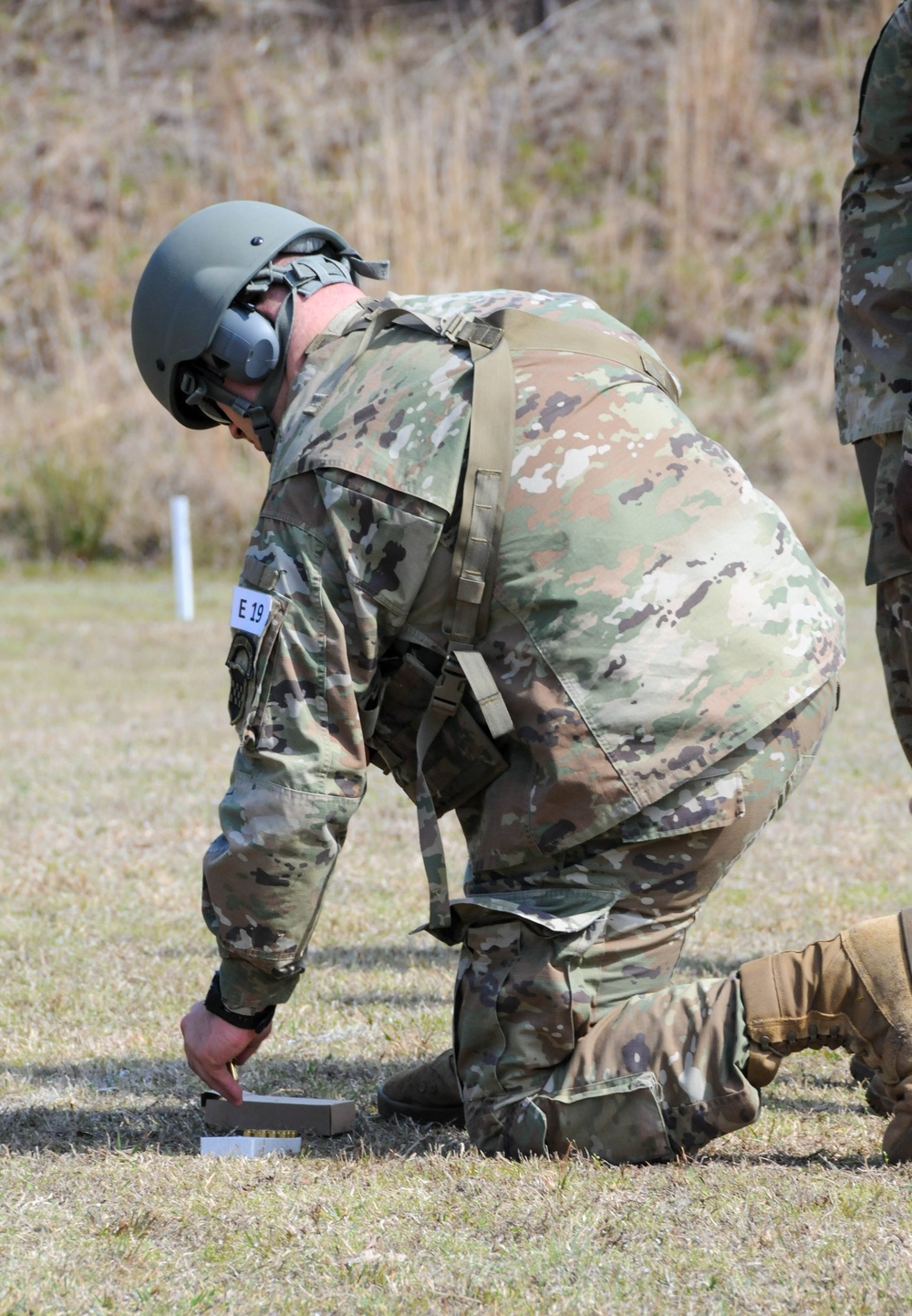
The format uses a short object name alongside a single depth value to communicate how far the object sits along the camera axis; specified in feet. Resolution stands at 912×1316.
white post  76.54
